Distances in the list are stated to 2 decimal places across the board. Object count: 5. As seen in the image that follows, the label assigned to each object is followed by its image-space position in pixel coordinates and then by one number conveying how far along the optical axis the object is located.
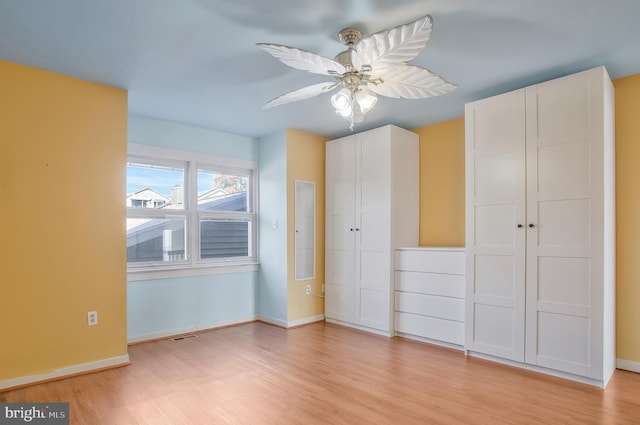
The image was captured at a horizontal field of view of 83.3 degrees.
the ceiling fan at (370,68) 1.83
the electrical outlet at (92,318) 2.96
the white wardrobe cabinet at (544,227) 2.63
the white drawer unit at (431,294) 3.48
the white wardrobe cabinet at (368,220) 4.00
